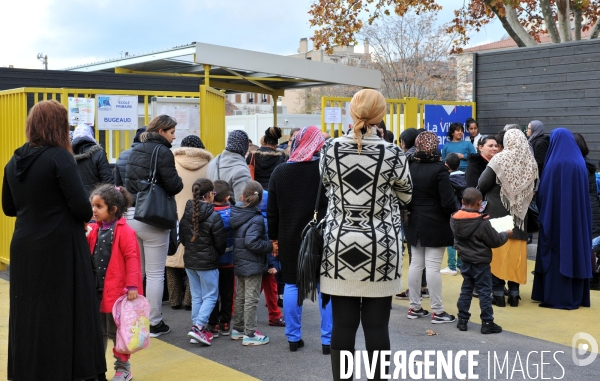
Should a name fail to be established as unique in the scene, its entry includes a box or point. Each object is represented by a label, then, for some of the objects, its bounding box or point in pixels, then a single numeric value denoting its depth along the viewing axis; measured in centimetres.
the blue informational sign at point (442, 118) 1288
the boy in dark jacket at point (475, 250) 675
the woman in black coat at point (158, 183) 643
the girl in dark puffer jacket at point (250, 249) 630
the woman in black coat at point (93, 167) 772
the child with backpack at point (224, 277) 654
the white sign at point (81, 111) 883
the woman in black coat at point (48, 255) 453
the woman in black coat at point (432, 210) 710
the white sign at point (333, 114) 1150
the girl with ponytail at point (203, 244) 636
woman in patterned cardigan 438
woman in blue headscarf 790
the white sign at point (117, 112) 897
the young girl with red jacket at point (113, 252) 523
